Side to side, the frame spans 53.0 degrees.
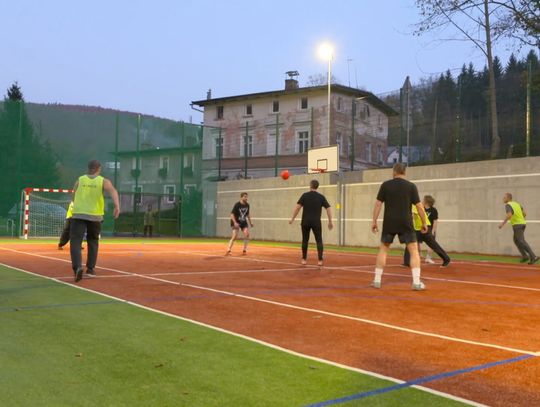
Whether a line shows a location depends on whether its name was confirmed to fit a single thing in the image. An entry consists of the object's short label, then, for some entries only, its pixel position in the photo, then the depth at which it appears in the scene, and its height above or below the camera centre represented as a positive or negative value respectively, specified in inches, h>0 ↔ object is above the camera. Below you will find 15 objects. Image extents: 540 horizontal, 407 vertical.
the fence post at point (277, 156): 1268.5 +132.1
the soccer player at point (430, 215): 551.8 -1.3
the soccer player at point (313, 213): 478.5 -0.5
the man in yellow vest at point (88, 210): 351.3 +0.1
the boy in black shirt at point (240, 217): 638.7 -6.3
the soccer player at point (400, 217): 334.0 -2.2
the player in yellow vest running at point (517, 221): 594.2 -7.0
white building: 1048.2 +165.9
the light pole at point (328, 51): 1163.6 +347.7
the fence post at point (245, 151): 1325.0 +147.2
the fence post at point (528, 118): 787.4 +143.8
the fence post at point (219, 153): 1377.3 +148.9
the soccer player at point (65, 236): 630.0 -30.9
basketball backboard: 1031.1 +103.6
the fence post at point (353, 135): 1070.4 +154.5
